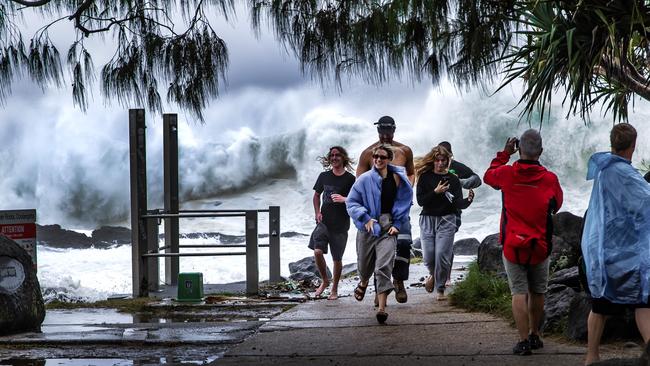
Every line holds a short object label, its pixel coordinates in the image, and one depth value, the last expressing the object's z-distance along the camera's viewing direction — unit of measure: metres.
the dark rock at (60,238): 36.82
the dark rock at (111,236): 37.41
